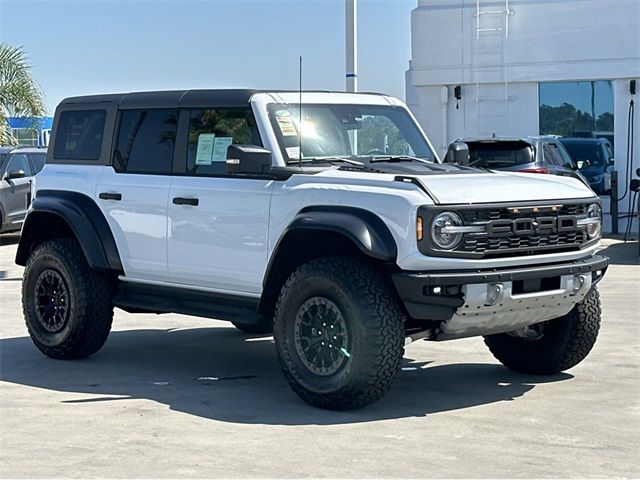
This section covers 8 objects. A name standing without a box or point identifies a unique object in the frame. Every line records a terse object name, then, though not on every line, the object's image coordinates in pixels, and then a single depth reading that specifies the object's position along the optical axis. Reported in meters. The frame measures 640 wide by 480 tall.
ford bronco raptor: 7.43
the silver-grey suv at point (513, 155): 17.41
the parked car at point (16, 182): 21.33
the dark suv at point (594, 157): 21.92
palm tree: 28.38
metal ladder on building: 22.73
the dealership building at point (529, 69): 22.12
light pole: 16.20
